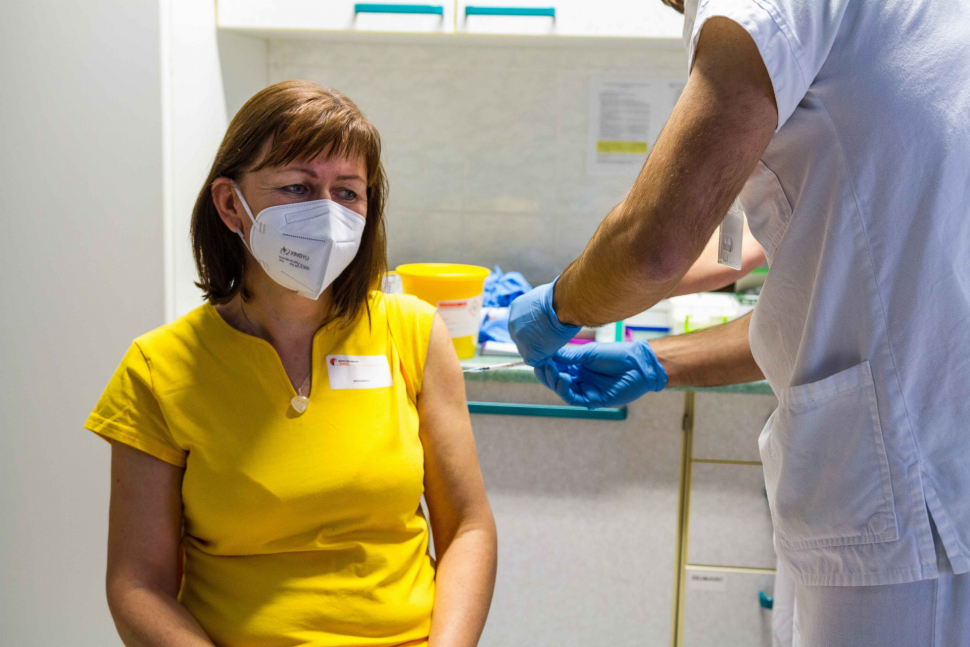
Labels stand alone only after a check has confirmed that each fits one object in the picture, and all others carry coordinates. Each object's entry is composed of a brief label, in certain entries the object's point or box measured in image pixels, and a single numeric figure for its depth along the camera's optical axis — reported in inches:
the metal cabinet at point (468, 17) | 78.2
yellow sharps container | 72.7
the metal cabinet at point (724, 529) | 72.1
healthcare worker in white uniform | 29.2
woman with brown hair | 42.8
